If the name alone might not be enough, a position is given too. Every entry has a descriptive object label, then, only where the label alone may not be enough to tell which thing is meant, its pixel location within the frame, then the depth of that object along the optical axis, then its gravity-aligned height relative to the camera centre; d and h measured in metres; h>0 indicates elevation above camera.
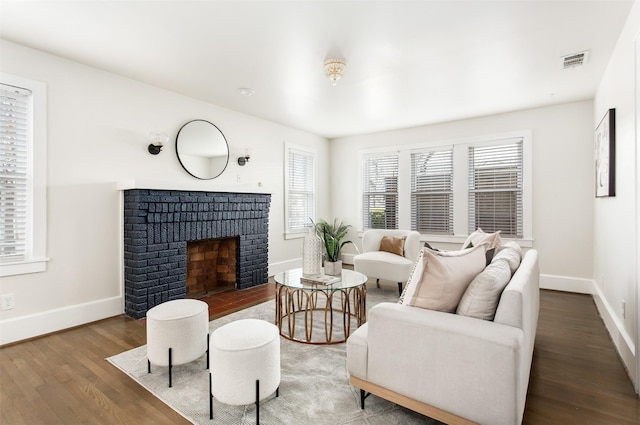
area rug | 1.75 -1.08
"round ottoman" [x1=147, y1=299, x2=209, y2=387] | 2.11 -0.79
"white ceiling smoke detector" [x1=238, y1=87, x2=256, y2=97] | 3.79 +1.42
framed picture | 2.74 +0.50
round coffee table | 2.71 -0.84
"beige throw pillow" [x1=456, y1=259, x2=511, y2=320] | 1.60 -0.41
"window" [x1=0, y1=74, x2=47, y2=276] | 2.72 +0.33
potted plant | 3.07 -0.44
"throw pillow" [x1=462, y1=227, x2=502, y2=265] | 2.35 -0.23
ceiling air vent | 2.94 +1.40
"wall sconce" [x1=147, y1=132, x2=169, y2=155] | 3.62 +0.79
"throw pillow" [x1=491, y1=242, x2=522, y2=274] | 2.04 -0.29
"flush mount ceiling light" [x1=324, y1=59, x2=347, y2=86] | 2.96 +1.32
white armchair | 4.07 -0.59
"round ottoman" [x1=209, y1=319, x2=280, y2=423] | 1.71 -0.81
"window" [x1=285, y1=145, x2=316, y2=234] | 5.55 +0.42
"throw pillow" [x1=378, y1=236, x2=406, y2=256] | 4.39 -0.44
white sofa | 1.39 -0.68
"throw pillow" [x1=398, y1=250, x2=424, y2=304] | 1.77 -0.34
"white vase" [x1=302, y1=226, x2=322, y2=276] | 2.92 -0.38
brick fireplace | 3.33 -0.25
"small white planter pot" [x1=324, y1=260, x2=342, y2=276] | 3.06 -0.51
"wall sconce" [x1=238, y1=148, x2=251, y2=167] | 4.65 +0.80
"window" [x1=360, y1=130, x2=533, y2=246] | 4.66 +0.39
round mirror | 4.02 +0.81
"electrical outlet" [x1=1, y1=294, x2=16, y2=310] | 2.70 -0.72
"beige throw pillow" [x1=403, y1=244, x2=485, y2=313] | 1.68 -0.36
